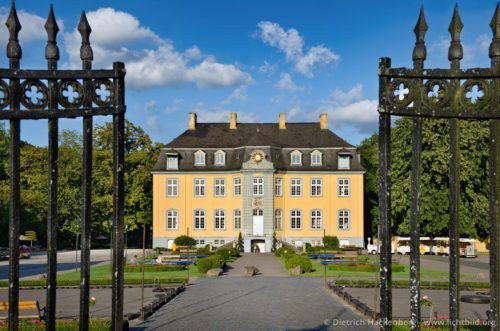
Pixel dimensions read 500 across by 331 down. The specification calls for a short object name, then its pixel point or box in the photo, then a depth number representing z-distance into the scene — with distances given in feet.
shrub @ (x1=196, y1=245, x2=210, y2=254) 141.59
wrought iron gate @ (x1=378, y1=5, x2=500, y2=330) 19.62
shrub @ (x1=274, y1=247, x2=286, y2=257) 141.66
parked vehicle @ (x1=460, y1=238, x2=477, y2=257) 143.43
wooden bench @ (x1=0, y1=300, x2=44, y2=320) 52.03
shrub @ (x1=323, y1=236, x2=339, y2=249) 161.48
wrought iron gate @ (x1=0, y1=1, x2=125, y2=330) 20.04
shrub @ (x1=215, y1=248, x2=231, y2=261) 124.47
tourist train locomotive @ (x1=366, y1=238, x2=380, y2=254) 156.15
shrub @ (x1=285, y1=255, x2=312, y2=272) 104.07
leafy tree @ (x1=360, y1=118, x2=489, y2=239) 142.92
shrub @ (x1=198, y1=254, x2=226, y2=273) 103.91
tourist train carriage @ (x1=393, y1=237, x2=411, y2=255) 155.63
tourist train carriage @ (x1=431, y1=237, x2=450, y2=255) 151.43
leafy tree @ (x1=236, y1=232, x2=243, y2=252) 160.80
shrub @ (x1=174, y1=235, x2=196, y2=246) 162.20
